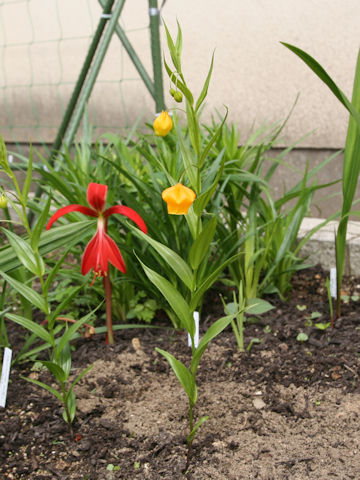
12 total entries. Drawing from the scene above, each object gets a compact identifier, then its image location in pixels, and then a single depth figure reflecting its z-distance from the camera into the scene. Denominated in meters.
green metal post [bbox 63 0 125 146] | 2.18
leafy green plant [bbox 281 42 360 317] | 1.50
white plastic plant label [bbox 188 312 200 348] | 1.49
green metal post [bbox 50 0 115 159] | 2.21
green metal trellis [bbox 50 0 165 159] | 2.11
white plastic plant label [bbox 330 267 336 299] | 1.76
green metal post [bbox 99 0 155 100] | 2.27
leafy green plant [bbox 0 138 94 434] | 1.12
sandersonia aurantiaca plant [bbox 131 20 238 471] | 0.95
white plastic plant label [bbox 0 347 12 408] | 1.40
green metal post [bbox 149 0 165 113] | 2.07
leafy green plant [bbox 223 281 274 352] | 1.59
